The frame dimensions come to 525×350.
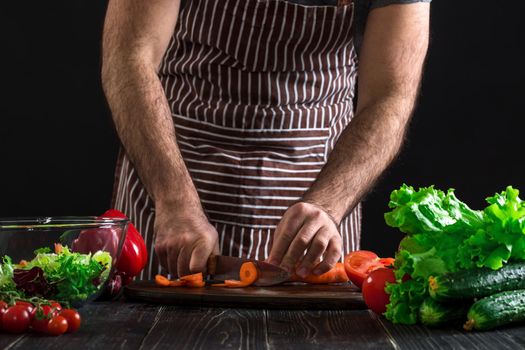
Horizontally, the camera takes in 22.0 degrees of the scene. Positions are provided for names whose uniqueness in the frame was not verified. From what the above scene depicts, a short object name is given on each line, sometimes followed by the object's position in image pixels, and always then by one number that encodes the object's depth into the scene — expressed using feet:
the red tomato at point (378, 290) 6.15
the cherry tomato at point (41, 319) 5.67
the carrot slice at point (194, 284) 6.79
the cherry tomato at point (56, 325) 5.65
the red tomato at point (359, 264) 6.77
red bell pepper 6.94
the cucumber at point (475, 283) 5.78
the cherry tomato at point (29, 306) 5.71
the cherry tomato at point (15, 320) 5.68
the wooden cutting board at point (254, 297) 6.41
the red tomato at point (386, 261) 6.97
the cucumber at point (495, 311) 5.77
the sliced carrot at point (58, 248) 6.22
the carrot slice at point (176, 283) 6.83
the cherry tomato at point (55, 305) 5.77
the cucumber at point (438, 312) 5.85
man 8.04
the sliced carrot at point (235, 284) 6.84
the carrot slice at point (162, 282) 6.80
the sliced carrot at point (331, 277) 7.00
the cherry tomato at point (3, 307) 5.73
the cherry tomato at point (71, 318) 5.71
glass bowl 6.04
